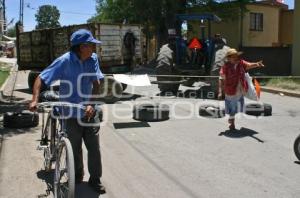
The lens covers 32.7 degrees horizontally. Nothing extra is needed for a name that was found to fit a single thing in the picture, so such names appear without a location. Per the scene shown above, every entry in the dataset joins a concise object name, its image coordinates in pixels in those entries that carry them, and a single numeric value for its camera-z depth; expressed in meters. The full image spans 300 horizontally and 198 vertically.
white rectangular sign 12.16
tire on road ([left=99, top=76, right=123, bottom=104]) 14.09
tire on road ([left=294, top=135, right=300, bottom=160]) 7.20
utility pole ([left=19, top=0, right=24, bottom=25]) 58.57
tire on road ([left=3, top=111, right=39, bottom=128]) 9.80
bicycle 4.70
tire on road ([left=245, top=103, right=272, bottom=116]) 11.45
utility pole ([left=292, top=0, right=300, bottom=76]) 20.75
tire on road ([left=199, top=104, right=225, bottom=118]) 11.31
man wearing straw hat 9.52
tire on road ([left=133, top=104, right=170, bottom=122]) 10.87
